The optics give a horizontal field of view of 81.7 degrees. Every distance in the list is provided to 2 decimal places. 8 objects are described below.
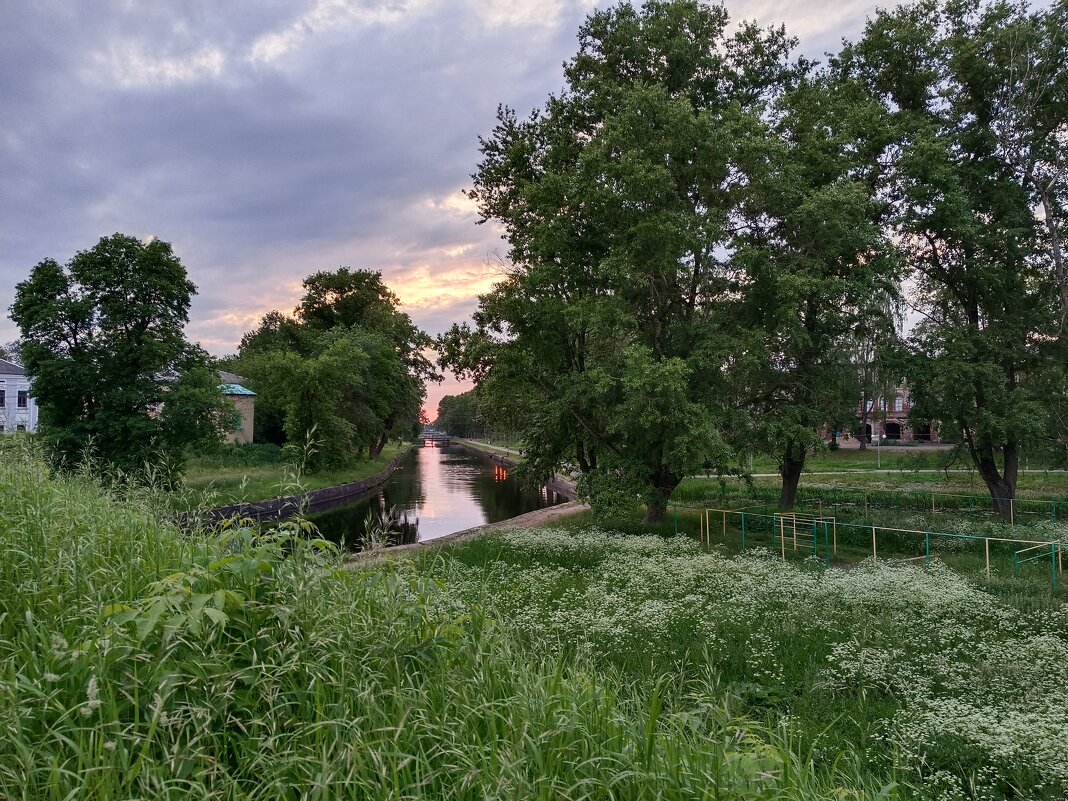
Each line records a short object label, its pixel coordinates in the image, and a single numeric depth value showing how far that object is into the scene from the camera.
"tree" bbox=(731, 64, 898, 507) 15.91
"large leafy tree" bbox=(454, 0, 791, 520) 15.58
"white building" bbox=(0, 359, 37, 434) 43.66
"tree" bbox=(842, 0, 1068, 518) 17.48
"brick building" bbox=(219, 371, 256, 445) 45.62
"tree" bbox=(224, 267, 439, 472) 36.88
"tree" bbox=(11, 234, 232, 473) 21.70
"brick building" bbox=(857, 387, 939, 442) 60.49
